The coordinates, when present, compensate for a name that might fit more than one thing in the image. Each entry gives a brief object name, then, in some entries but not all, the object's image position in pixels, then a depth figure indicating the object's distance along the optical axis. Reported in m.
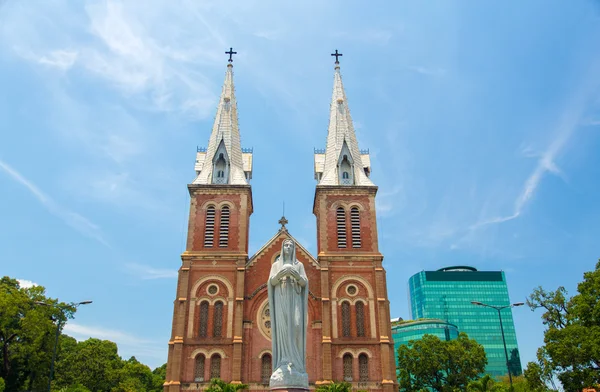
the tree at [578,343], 22.97
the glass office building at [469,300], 101.56
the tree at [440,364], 39.03
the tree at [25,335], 30.92
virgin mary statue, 12.23
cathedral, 33.25
